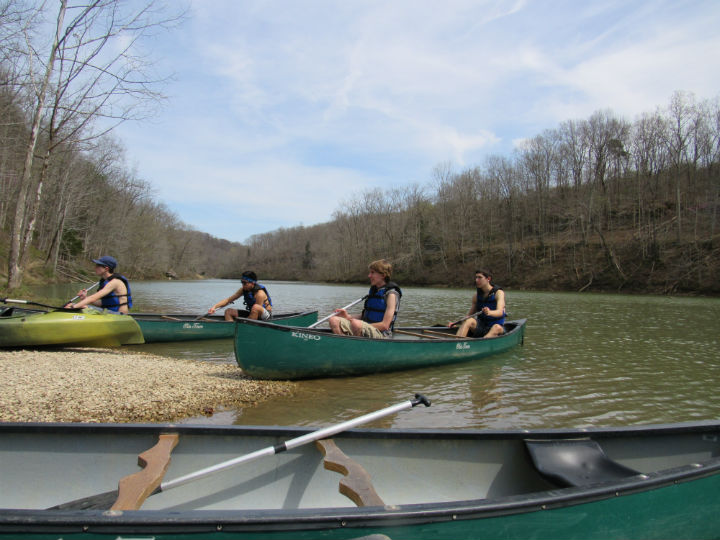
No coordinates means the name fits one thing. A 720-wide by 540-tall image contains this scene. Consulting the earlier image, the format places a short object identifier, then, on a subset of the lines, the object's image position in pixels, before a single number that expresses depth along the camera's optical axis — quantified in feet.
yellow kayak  26.43
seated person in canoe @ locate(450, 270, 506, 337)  30.17
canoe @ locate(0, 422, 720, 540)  7.48
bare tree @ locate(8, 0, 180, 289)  45.34
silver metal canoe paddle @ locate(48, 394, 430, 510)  8.13
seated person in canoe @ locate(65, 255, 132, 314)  28.58
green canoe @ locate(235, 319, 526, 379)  21.74
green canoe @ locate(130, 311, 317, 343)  33.91
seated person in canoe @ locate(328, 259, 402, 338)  24.09
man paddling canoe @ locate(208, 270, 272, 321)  27.40
